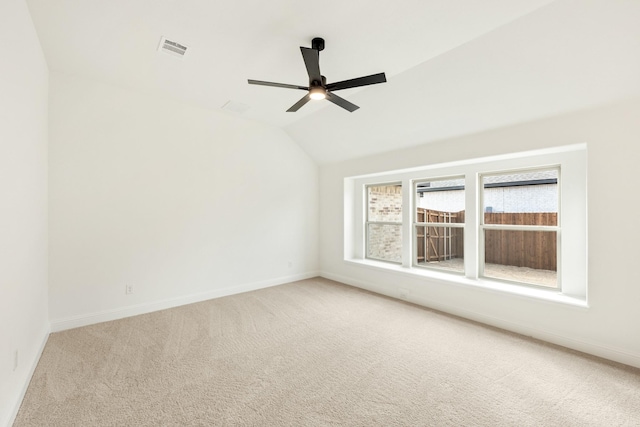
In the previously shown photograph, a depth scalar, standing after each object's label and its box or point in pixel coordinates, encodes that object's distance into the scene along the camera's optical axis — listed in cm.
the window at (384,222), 519
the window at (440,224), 428
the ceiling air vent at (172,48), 269
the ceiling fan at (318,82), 239
